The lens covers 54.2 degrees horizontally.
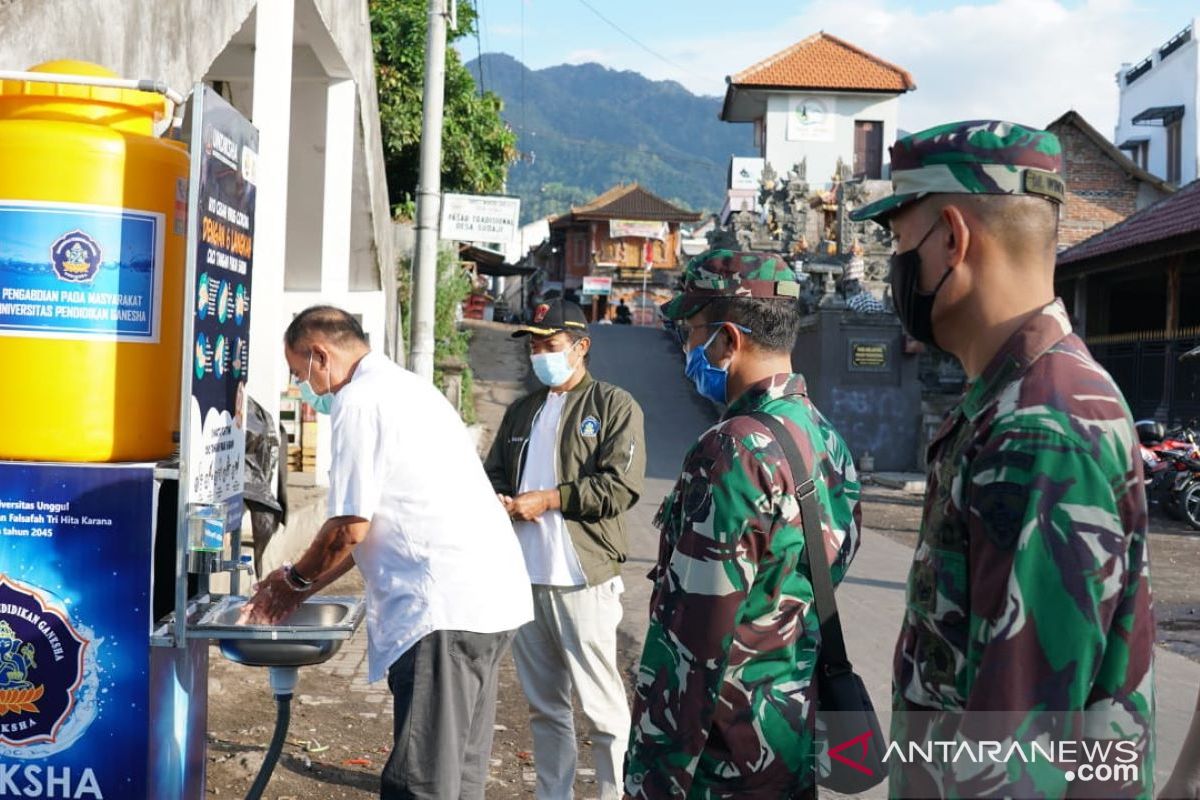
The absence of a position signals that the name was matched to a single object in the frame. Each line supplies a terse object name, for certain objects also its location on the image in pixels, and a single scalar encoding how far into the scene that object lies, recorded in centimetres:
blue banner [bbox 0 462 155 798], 287
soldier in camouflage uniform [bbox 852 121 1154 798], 151
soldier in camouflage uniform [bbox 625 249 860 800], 238
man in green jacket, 454
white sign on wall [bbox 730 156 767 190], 4516
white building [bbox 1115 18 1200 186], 3672
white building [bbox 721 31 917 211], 4966
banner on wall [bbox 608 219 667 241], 5878
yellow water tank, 280
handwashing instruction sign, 290
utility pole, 977
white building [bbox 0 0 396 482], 429
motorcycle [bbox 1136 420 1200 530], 1441
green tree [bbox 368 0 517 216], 1920
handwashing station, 281
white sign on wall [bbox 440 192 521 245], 996
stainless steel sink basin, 301
